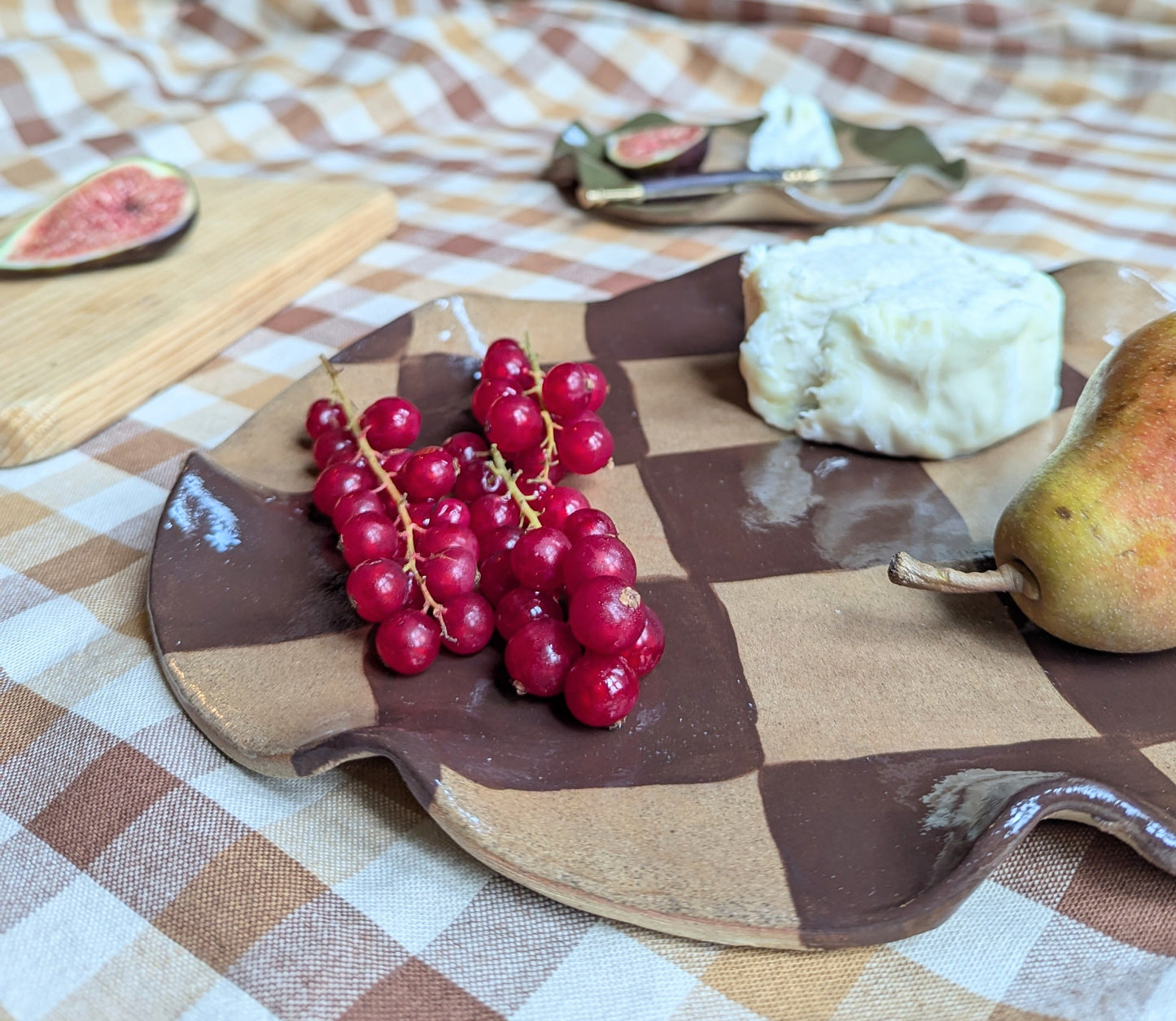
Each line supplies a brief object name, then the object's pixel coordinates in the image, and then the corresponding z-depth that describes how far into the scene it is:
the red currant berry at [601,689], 0.14
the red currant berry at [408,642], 0.15
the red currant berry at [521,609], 0.16
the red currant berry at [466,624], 0.15
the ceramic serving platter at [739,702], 0.12
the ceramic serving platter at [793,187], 0.34
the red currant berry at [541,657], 0.15
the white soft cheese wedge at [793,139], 0.37
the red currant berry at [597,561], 0.15
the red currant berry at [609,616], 0.14
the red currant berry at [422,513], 0.18
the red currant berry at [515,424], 0.19
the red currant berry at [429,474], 0.18
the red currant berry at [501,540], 0.17
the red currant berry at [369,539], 0.16
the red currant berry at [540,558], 0.16
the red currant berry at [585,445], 0.19
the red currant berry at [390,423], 0.20
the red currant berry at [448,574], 0.16
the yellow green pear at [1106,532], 0.15
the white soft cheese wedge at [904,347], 0.20
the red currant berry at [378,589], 0.15
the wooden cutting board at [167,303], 0.24
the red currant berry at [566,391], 0.20
